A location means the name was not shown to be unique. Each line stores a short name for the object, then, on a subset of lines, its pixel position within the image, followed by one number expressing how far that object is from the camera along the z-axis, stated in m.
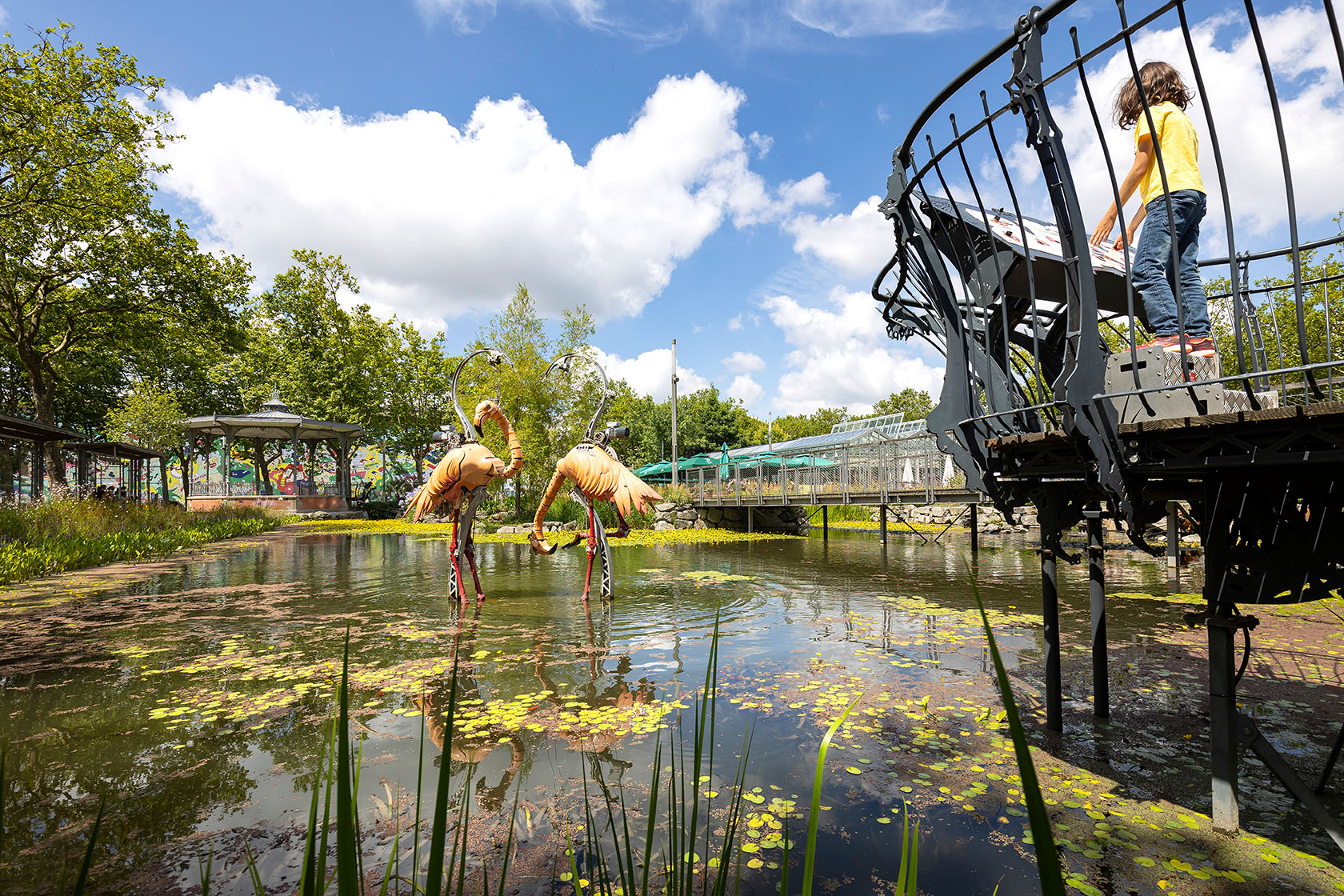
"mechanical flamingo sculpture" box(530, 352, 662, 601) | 7.47
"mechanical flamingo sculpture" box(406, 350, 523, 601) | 7.56
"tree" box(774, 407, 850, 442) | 61.72
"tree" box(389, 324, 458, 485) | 37.53
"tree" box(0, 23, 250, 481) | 14.53
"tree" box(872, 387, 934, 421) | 47.42
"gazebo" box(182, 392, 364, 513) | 27.56
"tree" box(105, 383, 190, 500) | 30.81
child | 3.08
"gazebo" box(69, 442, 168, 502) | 20.95
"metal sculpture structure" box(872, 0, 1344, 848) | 2.57
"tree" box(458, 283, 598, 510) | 24.28
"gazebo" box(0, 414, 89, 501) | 14.55
